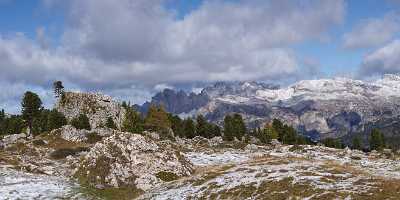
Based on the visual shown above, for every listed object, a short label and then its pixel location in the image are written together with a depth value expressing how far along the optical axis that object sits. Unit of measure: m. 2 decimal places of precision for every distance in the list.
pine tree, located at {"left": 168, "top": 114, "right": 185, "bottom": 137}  191.12
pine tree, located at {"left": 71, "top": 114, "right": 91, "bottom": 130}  156.88
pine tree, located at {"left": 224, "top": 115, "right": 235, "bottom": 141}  185.75
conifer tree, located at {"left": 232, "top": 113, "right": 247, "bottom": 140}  191.88
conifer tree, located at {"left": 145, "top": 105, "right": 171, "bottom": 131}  169.12
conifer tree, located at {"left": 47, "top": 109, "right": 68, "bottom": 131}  163.75
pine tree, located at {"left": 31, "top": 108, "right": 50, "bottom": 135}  186.74
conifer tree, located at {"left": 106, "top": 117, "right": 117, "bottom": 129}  163.25
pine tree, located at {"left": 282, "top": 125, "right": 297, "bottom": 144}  195.25
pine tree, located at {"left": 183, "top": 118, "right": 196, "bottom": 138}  193.88
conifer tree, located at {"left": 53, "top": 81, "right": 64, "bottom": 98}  176.00
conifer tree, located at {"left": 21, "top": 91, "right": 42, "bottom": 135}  161.88
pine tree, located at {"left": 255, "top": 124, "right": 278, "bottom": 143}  187.06
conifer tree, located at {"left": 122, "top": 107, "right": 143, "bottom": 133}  153.18
